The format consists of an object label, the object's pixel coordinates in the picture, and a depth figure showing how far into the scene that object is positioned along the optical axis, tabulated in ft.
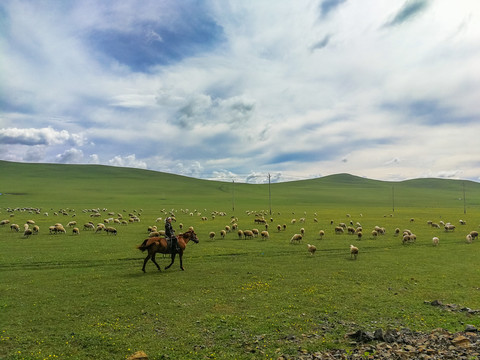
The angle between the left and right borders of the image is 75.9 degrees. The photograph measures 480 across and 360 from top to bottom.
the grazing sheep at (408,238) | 101.40
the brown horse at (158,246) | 63.36
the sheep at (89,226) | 136.46
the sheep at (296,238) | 101.55
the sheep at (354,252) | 78.02
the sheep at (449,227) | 136.56
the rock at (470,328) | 36.05
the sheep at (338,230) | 125.77
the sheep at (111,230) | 119.14
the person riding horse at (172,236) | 64.69
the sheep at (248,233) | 111.55
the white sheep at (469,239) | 102.92
